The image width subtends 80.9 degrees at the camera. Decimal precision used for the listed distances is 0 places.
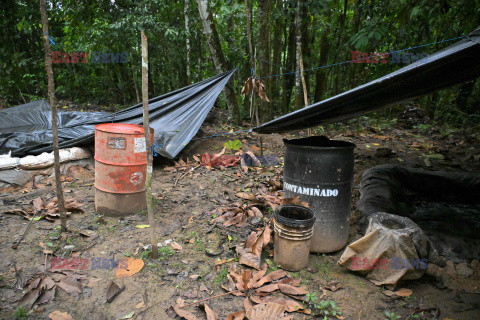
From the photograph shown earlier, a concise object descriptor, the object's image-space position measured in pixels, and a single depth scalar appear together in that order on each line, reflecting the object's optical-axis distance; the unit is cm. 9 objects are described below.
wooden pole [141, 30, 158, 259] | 216
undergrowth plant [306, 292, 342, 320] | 193
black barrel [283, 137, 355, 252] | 250
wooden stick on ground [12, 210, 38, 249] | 251
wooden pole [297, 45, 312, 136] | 487
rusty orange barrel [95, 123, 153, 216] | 312
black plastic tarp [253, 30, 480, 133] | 184
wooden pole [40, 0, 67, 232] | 236
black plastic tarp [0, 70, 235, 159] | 468
